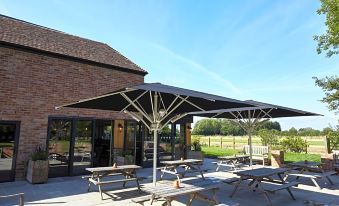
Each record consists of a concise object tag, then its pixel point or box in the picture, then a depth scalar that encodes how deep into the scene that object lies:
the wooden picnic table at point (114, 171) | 6.94
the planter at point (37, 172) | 8.34
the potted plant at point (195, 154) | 14.03
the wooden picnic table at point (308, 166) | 8.54
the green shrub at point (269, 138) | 19.80
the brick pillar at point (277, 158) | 12.39
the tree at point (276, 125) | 119.80
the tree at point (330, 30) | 15.01
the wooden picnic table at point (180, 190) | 4.62
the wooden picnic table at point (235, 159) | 11.03
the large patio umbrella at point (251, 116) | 9.77
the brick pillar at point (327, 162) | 11.16
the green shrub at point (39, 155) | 8.70
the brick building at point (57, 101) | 8.95
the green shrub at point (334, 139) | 14.66
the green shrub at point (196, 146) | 14.81
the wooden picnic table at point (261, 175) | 6.35
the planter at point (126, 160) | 11.01
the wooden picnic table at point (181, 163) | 8.39
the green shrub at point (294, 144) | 19.64
